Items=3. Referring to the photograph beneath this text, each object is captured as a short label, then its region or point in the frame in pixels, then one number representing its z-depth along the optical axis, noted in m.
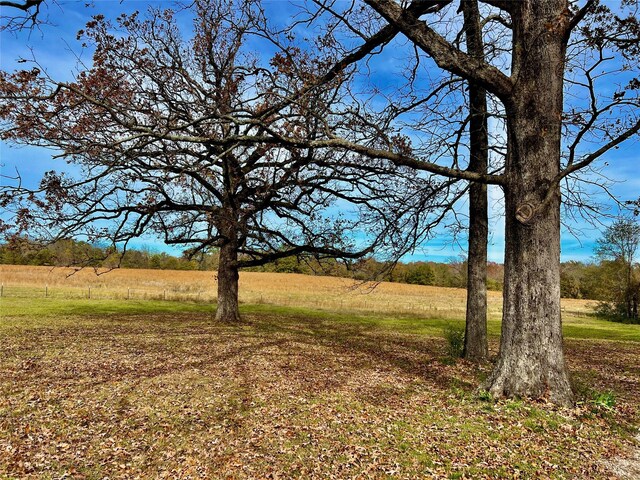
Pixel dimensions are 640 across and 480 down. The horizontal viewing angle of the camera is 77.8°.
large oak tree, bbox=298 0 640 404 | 6.23
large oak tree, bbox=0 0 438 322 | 9.39
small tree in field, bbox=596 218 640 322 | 33.62
